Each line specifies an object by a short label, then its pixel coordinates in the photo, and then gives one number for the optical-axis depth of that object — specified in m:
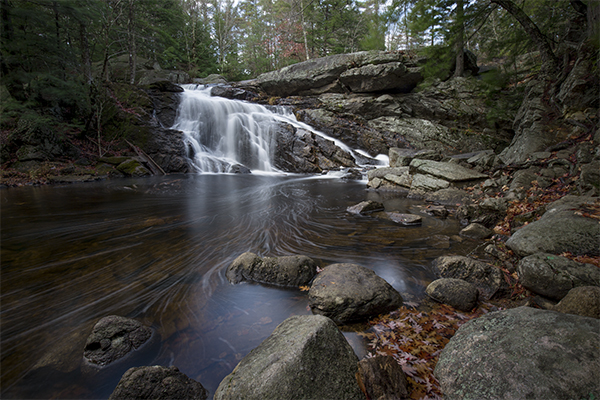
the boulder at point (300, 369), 1.63
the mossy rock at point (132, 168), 13.44
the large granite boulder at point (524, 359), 1.43
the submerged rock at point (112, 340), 2.22
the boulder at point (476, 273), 3.03
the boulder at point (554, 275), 2.49
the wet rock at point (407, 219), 5.92
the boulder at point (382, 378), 1.76
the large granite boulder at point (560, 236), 3.01
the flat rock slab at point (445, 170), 8.47
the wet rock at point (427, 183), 8.75
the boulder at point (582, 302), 2.04
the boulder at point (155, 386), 1.72
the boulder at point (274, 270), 3.43
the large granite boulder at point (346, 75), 18.67
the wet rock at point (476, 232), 4.84
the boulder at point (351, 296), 2.64
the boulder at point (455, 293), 2.76
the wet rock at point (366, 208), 6.93
